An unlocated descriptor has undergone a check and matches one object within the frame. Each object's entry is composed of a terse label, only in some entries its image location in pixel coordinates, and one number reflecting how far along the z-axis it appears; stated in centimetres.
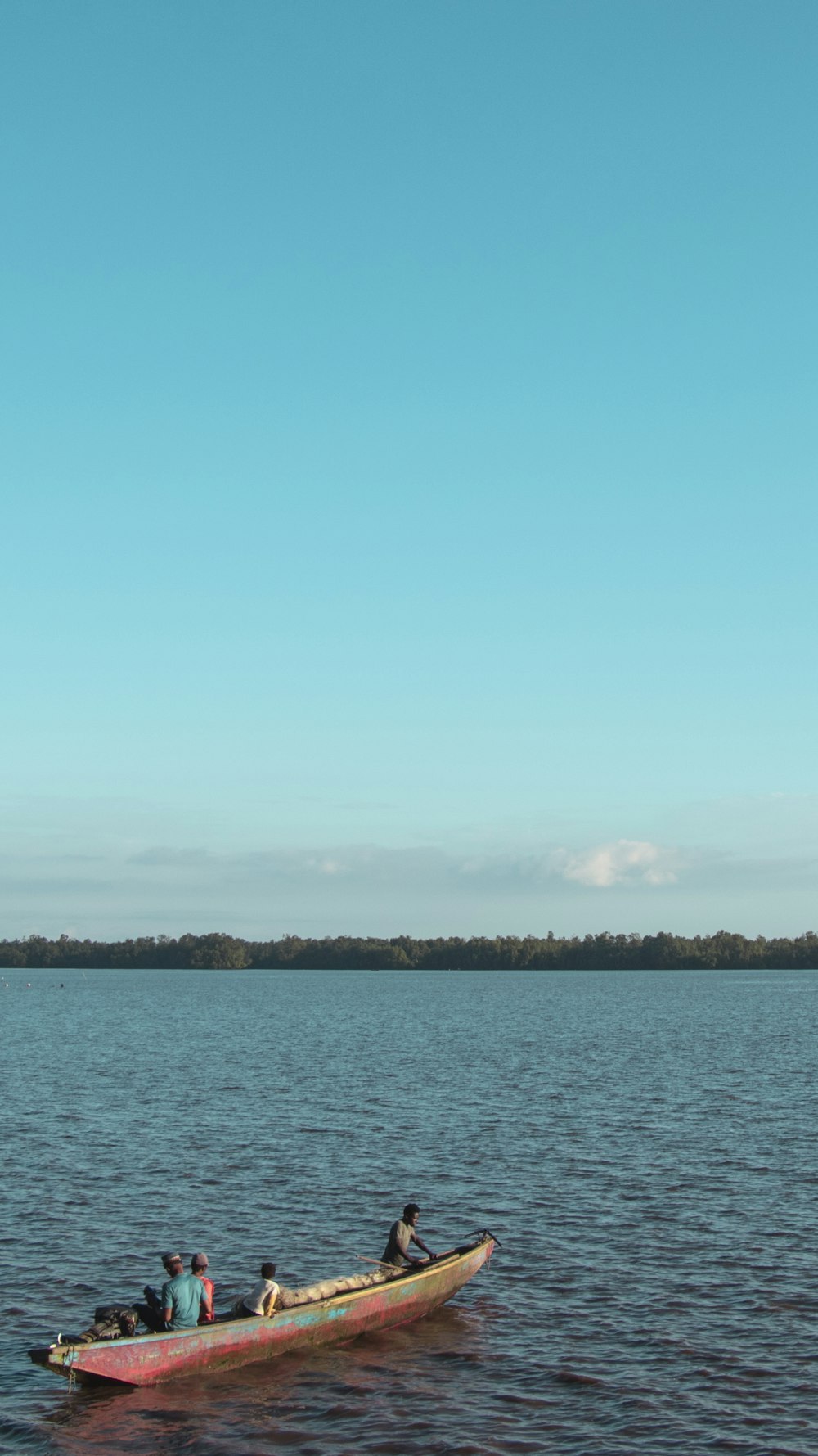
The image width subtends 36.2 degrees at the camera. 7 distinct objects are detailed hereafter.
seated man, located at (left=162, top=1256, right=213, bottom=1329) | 2575
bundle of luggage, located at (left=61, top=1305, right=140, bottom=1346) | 2500
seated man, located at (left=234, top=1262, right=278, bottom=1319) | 2645
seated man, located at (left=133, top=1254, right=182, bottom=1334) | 2584
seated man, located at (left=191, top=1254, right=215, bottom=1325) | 2638
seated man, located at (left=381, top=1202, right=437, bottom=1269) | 3030
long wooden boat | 2470
